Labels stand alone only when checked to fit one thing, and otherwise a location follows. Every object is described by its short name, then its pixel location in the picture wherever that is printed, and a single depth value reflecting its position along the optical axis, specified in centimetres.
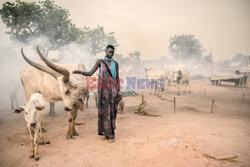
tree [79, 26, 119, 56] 2948
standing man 386
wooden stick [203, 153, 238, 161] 286
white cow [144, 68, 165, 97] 1289
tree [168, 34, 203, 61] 4278
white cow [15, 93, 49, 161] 304
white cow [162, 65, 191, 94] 1393
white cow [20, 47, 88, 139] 394
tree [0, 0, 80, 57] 1453
